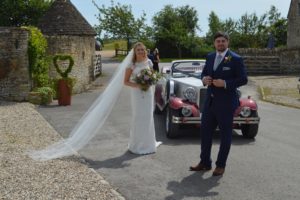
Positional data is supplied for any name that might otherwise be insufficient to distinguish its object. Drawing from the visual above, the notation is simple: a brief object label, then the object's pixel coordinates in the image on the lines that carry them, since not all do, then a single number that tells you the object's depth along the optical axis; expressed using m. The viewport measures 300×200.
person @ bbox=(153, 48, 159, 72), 28.96
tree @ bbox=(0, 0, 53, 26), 48.50
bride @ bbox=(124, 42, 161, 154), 9.05
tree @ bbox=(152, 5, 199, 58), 58.88
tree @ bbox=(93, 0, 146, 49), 59.12
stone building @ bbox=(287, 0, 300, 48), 50.56
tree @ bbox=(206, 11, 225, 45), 64.00
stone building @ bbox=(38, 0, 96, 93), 22.31
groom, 7.30
